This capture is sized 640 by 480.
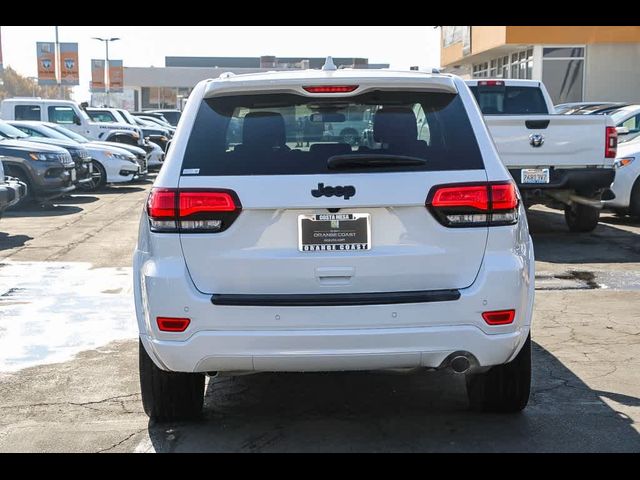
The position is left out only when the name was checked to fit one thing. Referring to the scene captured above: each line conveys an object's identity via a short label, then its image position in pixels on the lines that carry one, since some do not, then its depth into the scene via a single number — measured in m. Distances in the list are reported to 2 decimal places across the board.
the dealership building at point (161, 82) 77.56
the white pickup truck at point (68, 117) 23.00
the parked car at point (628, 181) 12.65
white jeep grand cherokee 4.08
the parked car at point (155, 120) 33.87
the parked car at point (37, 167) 15.50
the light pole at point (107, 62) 63.83
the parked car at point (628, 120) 13.91
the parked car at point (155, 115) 36.75
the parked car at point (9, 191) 11.71
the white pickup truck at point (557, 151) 10.88
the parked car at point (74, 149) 16.81
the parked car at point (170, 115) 39.59
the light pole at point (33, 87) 111.16
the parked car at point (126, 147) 19.85
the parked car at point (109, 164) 20.13
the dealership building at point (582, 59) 29.61
